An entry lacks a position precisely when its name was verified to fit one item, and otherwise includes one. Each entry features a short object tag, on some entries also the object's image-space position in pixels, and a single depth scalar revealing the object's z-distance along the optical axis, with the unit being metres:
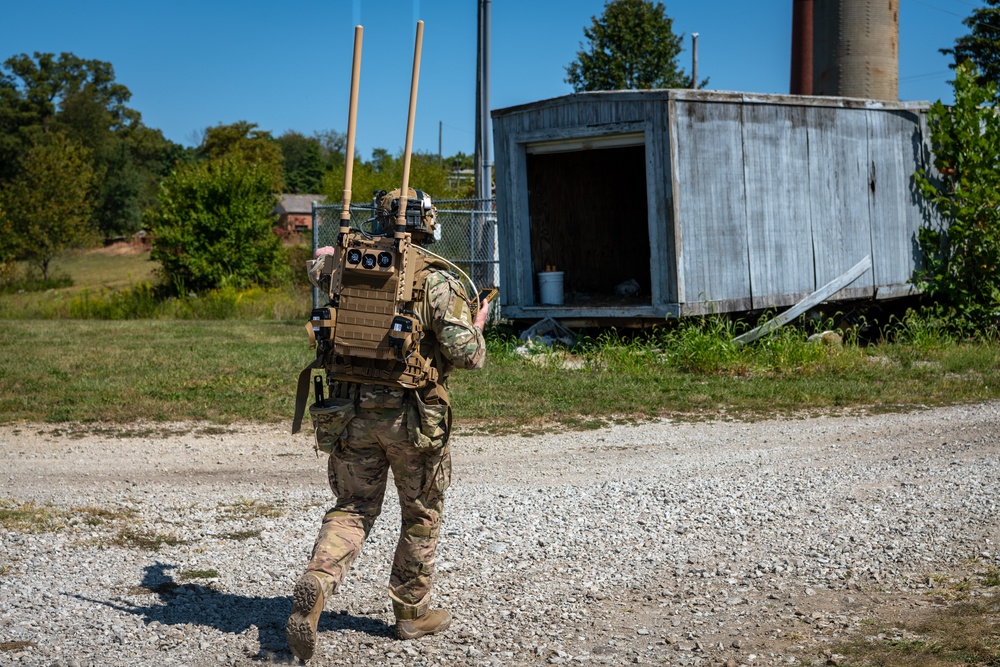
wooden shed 12.16
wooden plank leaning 12.60
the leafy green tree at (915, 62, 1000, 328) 13.98
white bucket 13.61
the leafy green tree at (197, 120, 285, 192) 60.34
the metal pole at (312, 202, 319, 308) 15.84
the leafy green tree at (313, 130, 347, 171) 83.25
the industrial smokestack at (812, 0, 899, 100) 17.98
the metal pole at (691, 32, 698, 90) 37.91
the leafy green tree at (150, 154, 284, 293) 23.75
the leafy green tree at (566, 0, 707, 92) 31.86
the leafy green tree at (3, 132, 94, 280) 34.53
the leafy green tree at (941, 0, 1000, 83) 34.84
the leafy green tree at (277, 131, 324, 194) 73.62
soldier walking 4.03
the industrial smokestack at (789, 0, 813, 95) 24.53
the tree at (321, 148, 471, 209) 28.17
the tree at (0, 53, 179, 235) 61.16
